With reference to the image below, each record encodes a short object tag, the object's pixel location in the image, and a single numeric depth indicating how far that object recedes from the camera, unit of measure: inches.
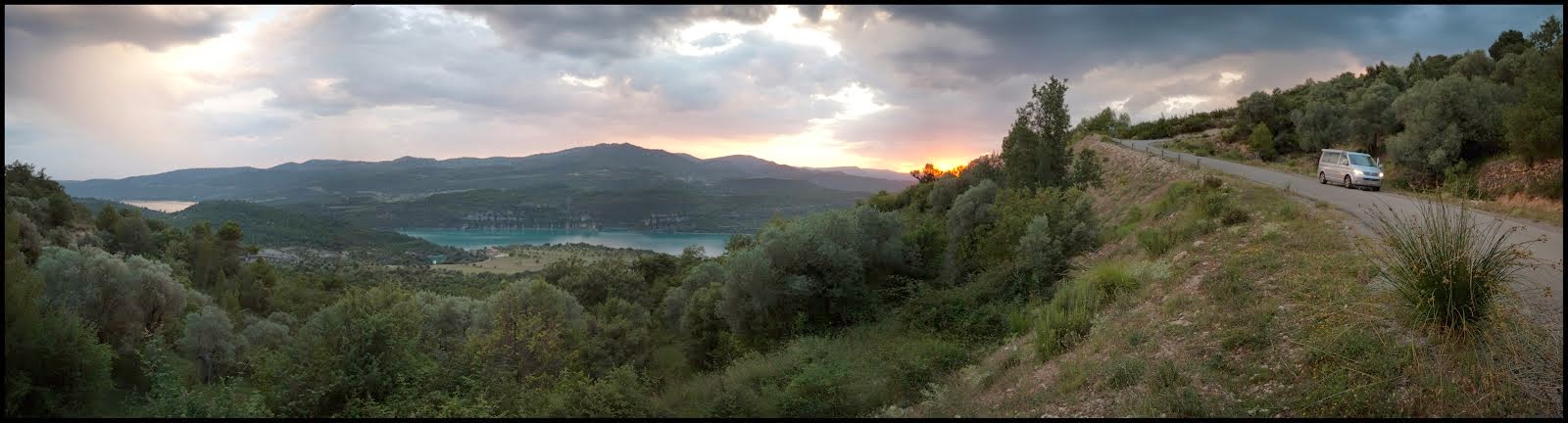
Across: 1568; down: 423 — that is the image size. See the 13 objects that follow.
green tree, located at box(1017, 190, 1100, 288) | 564.1
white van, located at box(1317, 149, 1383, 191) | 749.9
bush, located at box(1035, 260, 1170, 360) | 338.6
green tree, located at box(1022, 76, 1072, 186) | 810.8
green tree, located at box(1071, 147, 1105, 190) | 829.2
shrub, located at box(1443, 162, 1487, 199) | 704.4
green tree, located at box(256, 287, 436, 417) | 585.9
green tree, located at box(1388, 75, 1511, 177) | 815.7
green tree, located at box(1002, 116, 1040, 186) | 843.4
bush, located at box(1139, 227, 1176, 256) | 496.1
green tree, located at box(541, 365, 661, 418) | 512.4
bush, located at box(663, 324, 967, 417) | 377.4
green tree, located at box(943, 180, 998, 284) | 791.1
